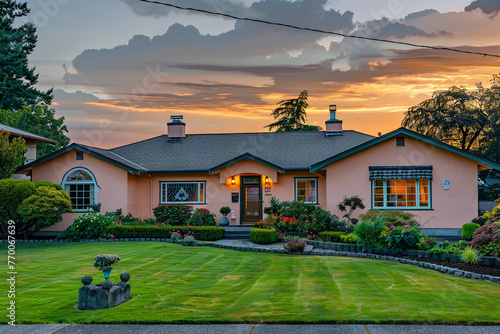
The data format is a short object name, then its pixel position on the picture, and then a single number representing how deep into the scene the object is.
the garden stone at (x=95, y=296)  7.95
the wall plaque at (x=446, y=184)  20.05
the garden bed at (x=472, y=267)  11.26
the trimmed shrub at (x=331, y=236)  16.74
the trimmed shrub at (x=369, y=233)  15.02
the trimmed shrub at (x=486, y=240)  12.31
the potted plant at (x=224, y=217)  22.22
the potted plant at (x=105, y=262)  8.84
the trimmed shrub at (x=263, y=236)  17.88
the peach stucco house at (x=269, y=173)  20.08
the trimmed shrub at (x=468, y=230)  17.42
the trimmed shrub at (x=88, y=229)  19.61
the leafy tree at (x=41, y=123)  36.53
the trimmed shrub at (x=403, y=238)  14.09
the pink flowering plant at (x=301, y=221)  18.58
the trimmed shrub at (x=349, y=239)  15.82
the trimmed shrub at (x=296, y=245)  15.36
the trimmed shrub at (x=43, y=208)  19.02
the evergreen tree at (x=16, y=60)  40.31
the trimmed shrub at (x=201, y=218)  21.59
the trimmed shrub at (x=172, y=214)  21.88
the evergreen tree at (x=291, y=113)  46.59
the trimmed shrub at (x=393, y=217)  17.16
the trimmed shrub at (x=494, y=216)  13.27
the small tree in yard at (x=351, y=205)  19.56
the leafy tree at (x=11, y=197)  19.23
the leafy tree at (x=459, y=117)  32.66
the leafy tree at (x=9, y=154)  20.30
